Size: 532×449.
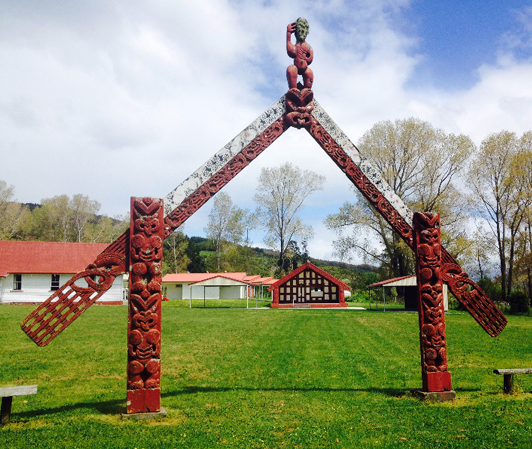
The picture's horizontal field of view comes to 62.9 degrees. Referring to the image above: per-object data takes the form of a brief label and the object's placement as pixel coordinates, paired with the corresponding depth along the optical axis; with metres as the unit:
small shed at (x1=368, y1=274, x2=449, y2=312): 29.19
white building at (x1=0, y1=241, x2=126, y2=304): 33.22
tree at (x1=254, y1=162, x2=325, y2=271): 41.53
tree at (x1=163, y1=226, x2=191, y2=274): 58.06
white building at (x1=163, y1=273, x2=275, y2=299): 47.91
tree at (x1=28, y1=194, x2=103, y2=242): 52.94
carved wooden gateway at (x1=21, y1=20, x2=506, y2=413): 5.77
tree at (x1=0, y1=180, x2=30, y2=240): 48.94
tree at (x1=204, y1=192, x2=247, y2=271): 54.28
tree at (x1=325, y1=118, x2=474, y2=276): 32.78
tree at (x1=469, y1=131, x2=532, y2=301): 33.19
